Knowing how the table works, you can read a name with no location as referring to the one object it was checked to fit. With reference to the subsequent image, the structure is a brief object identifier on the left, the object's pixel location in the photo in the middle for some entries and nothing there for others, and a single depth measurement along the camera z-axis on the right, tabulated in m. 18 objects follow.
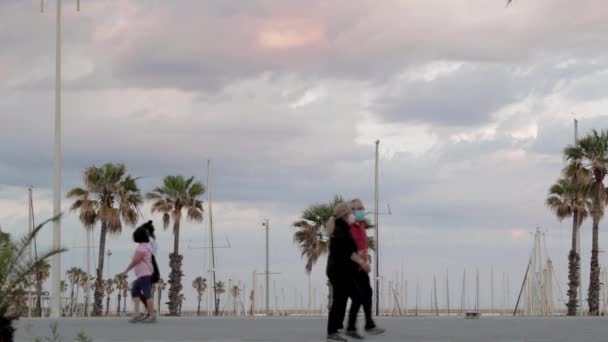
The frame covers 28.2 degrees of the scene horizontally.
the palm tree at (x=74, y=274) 167.24
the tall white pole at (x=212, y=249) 84.38
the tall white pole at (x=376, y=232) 68.12
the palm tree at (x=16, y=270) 15.58
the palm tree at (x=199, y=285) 190.85
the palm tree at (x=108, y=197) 69.81
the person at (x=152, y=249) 23.75
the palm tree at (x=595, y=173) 62.50
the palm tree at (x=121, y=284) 177.90
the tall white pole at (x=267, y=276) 84.05
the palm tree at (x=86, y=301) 81.58
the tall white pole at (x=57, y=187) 36.48
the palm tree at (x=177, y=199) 75.06
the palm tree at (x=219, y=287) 195.88
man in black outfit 17.47
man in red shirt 18.48
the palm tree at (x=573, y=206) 63.34
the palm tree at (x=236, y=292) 106.51
